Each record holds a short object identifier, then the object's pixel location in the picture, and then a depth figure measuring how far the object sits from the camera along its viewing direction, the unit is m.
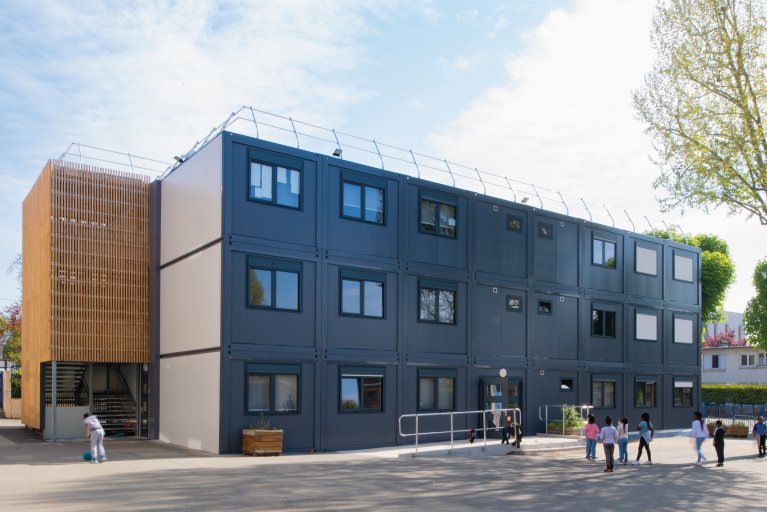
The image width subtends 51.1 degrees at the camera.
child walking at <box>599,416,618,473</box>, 22.03
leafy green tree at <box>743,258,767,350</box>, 63.97
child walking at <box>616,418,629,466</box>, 23.80
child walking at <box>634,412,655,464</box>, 24.38
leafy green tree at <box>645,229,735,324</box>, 55.16
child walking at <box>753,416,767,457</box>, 27.89
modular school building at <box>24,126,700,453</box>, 23.94
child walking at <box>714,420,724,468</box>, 24.23
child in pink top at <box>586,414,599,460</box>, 24.20
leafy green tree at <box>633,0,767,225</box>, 24.33
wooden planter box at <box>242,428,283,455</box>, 22.38
